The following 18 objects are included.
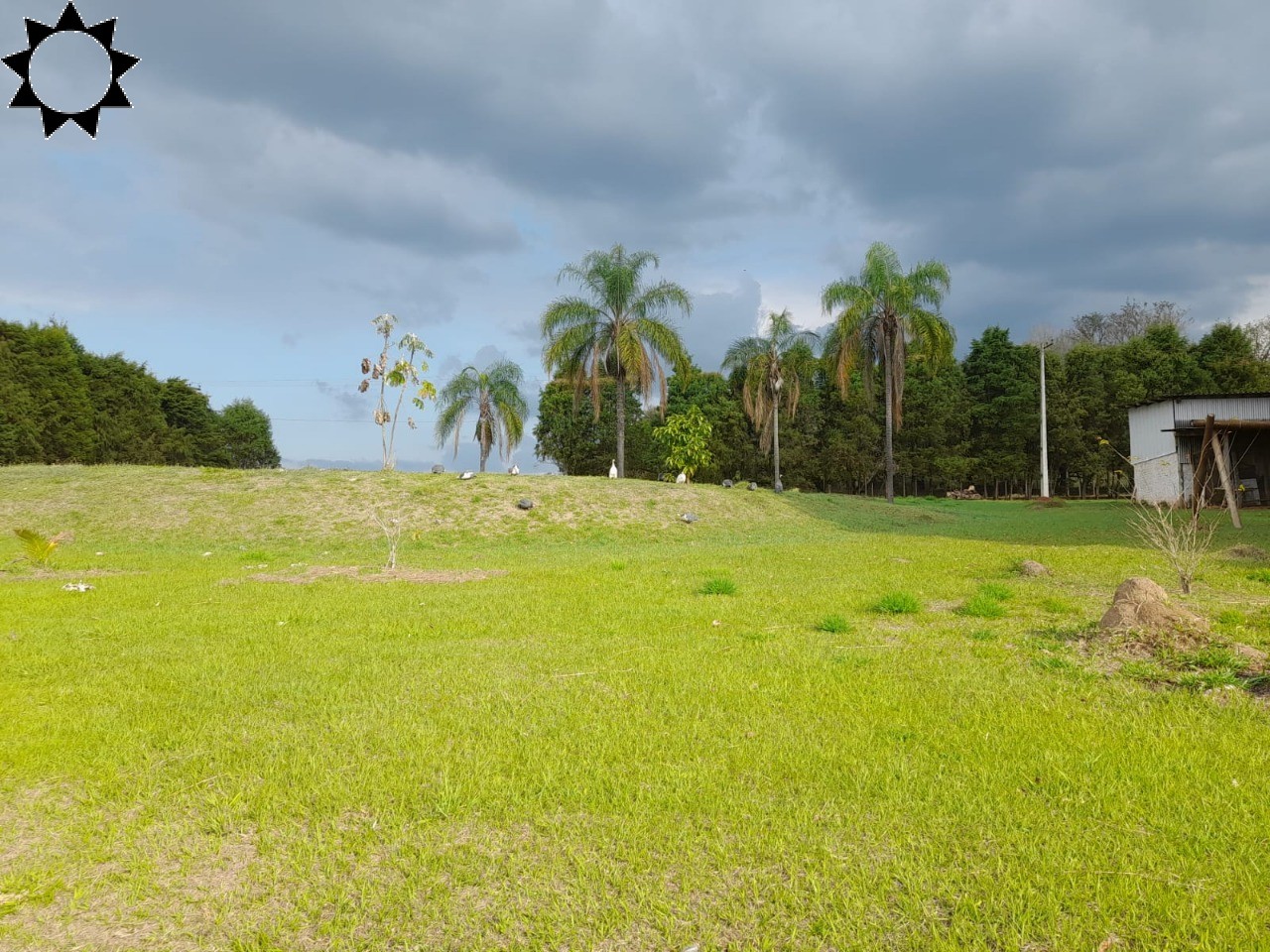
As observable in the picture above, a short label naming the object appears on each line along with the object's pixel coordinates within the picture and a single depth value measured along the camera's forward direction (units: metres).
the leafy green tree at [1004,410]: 42.66
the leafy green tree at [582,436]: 44.53
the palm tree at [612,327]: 27.52
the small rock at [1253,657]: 5.01
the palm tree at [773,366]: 33.49
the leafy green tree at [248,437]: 54.28
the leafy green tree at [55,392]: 37.62
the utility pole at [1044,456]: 38.41
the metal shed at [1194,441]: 27.12
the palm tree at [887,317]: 28.06
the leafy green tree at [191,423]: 47.91
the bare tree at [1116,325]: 52.31
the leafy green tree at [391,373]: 29.49
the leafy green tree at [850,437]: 44.06
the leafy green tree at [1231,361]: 37.53
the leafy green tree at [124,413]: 41.28
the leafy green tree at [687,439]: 39.12
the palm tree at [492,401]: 37.50
